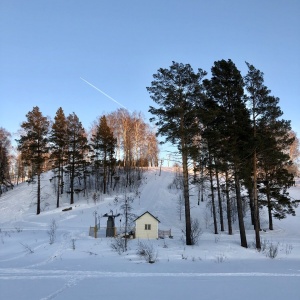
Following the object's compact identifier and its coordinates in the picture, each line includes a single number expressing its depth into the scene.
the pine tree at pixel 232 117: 18.20
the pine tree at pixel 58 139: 36.09
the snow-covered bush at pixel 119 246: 17.35
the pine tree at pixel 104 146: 41.53
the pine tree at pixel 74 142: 37.28
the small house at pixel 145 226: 24.08
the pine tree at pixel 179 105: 18.84
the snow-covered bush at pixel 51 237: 19.73
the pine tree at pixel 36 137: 33.72
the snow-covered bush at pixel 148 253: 14.75
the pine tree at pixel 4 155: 41.91
